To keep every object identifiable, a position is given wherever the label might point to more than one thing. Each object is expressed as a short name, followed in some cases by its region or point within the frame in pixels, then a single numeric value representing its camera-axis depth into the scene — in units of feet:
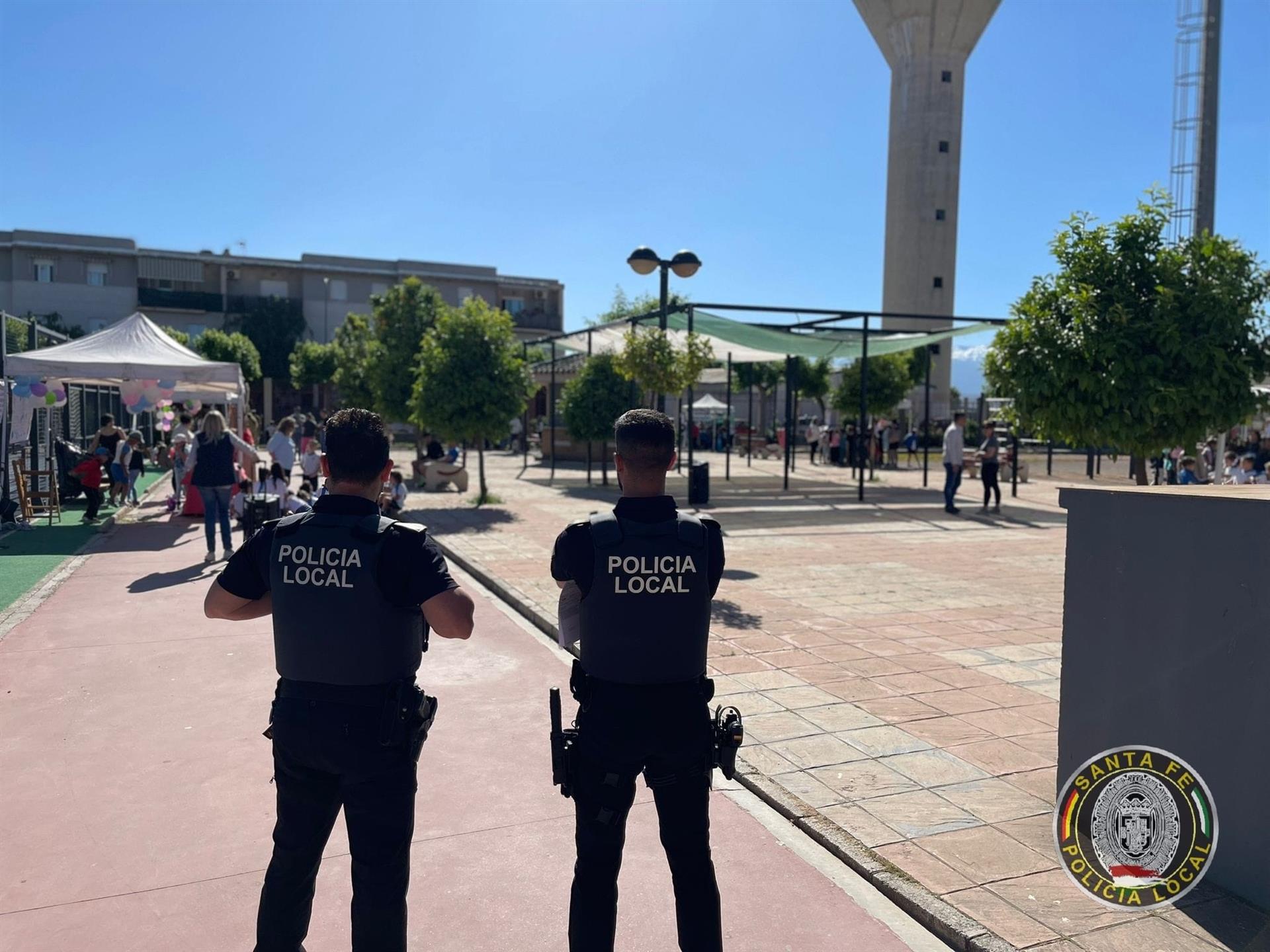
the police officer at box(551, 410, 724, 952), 8.67
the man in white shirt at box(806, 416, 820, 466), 105.69
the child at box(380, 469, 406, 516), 31.53
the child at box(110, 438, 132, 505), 48.75
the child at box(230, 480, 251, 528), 41.53
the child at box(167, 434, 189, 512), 50.29
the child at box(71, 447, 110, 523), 44.42
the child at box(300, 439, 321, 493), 61.77
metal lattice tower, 96.07
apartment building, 157.89
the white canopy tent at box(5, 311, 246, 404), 43.19
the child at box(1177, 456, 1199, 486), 47.74
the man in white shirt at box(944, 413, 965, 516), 53.01
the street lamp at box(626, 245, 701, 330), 38.65
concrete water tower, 143.64
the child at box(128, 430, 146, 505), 51.06
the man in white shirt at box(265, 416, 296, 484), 41.70
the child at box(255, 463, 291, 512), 36.70
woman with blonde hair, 31.83
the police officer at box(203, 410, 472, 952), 8.29
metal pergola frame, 52.12
